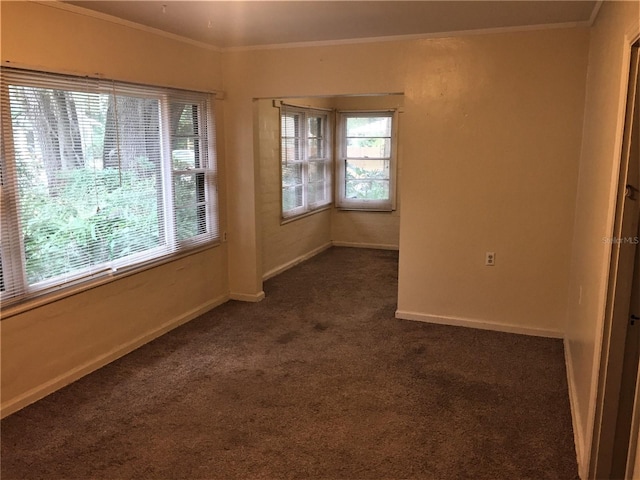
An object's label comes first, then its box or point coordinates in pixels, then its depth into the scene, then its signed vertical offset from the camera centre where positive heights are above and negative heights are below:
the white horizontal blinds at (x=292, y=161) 6.22 -0.17
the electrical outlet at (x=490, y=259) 4.17 -0.89
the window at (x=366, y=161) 7.41 -0.20
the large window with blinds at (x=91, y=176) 2.91 -0.20
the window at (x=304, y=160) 6.30 -0.17
